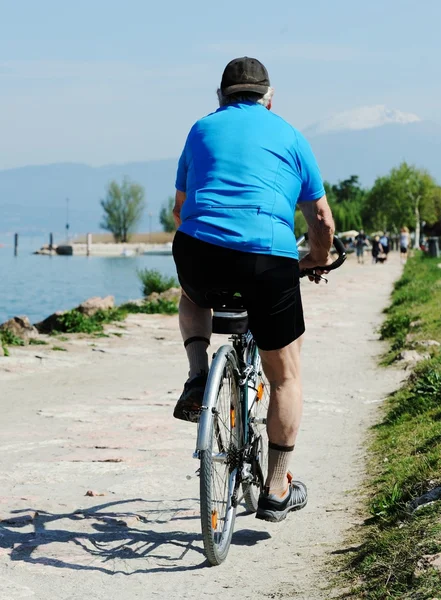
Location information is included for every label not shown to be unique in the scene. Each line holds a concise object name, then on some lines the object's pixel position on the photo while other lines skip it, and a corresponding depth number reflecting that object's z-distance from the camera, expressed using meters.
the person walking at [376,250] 47.62
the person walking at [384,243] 49.09
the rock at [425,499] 4.35
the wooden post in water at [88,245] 144.62
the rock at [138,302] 18.95
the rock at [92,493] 5.16
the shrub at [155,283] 25.81
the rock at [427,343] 10.72
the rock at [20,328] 13.62
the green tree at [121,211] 186.25
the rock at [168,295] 20.39
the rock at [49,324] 15.00
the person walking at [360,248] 50.04
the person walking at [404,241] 46.81
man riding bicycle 3.95
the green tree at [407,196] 108.00
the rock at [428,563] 3.38
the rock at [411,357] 10.06
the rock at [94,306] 16.91
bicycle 3.84
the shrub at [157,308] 17.45
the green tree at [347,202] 135.62
